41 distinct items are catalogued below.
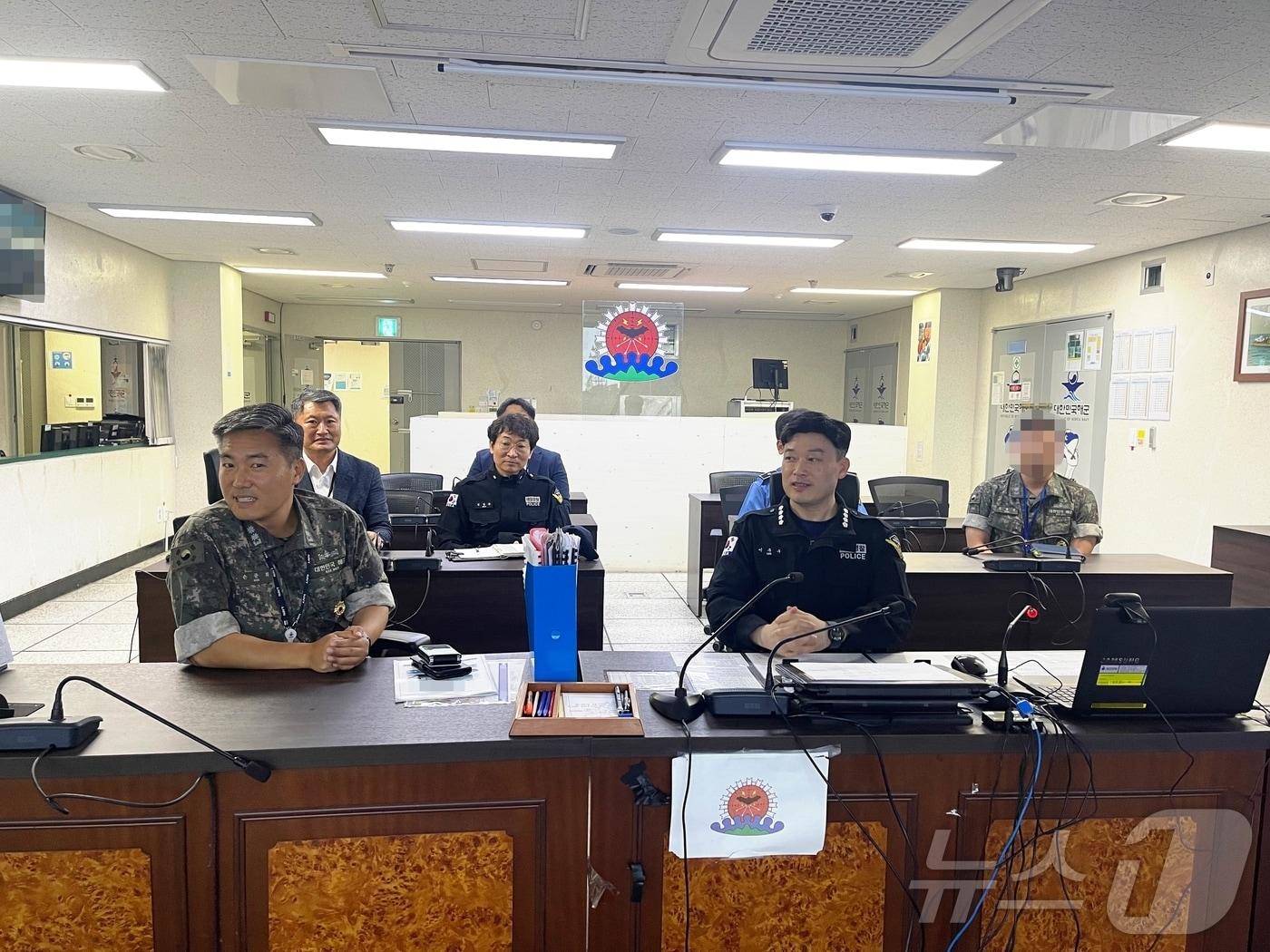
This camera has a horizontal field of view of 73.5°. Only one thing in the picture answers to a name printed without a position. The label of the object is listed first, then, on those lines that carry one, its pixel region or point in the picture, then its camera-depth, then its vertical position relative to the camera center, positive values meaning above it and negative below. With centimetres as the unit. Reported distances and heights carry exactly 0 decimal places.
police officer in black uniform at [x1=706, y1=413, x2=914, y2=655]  260 -43
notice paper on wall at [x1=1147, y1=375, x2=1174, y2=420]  659 +19
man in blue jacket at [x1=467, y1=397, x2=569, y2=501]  520 -35
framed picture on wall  569 +57
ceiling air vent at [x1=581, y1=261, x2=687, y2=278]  823 +139
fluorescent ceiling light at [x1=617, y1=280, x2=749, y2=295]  964 +142
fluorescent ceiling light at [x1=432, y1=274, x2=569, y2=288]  937 +140
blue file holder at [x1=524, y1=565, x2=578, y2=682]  191 -48
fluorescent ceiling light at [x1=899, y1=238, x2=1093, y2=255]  673 +138
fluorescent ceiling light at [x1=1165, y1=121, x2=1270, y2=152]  388 +134
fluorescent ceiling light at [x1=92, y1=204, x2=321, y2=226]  602 +134
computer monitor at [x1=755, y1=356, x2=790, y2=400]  1006 +47
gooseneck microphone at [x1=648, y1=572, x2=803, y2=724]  178 -62
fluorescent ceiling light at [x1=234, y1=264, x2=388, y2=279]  885 +139
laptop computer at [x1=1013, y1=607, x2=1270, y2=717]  175 -51
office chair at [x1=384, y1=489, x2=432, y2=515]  552 -62
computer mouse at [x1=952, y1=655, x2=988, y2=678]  198 -59
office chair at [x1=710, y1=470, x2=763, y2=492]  635 -49
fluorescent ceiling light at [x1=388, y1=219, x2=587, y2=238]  636 +136
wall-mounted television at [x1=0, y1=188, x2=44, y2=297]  549 +100
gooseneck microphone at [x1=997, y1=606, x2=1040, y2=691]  196 -58
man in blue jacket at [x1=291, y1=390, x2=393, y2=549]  404 -32
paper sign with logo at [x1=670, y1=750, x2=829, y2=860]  168 -77
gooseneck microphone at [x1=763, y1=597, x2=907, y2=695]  184 -54
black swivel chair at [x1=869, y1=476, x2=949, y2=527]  567 -56
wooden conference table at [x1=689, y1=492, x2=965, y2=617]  622 -92
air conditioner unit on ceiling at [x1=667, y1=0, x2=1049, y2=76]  264 +127
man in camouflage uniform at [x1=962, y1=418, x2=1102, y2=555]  399 -41
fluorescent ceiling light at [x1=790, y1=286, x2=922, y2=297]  966 +142
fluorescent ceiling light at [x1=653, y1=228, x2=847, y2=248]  660 +137
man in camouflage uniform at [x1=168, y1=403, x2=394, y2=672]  209 -45
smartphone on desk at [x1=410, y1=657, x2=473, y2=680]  202 -63
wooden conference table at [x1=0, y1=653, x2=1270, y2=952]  158 -85
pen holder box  167 -63
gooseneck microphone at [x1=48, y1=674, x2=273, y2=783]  156 -66
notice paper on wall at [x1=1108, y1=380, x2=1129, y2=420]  712 +17
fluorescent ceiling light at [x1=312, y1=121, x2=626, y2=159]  409 +132
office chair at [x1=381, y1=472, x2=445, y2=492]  580 -52
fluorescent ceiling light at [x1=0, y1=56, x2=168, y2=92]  337 +132
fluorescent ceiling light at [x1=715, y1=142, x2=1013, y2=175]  430 +132
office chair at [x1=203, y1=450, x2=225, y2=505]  373 -34
